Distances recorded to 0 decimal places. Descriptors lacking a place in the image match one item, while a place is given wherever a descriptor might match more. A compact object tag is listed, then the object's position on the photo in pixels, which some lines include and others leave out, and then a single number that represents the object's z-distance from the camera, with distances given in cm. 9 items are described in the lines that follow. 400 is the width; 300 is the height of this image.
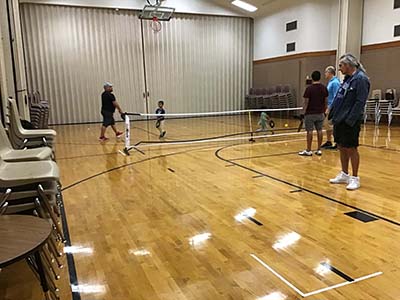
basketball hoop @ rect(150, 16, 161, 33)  1495
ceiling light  1510
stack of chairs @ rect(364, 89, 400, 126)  1099
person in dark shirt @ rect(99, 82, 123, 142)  905
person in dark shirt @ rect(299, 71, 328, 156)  637
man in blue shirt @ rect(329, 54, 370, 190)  425
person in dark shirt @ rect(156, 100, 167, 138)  942
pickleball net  909
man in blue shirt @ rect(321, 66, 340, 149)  645
